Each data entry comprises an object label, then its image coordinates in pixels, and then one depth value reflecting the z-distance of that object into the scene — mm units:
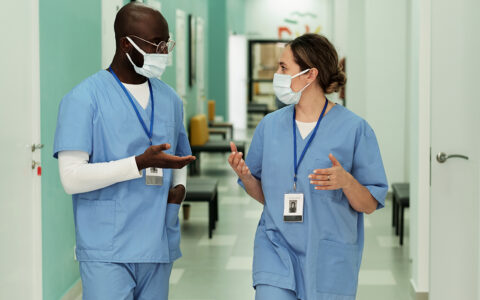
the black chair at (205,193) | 6590
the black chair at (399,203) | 6309
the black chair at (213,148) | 10295
